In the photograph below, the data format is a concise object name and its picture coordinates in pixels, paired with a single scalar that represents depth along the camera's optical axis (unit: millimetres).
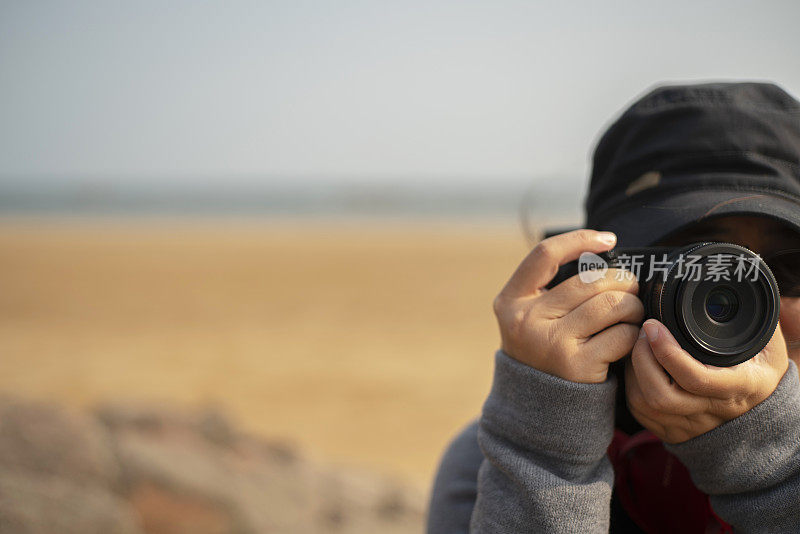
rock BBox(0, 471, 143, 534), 2096
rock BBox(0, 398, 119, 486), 2484
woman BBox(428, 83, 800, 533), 960
